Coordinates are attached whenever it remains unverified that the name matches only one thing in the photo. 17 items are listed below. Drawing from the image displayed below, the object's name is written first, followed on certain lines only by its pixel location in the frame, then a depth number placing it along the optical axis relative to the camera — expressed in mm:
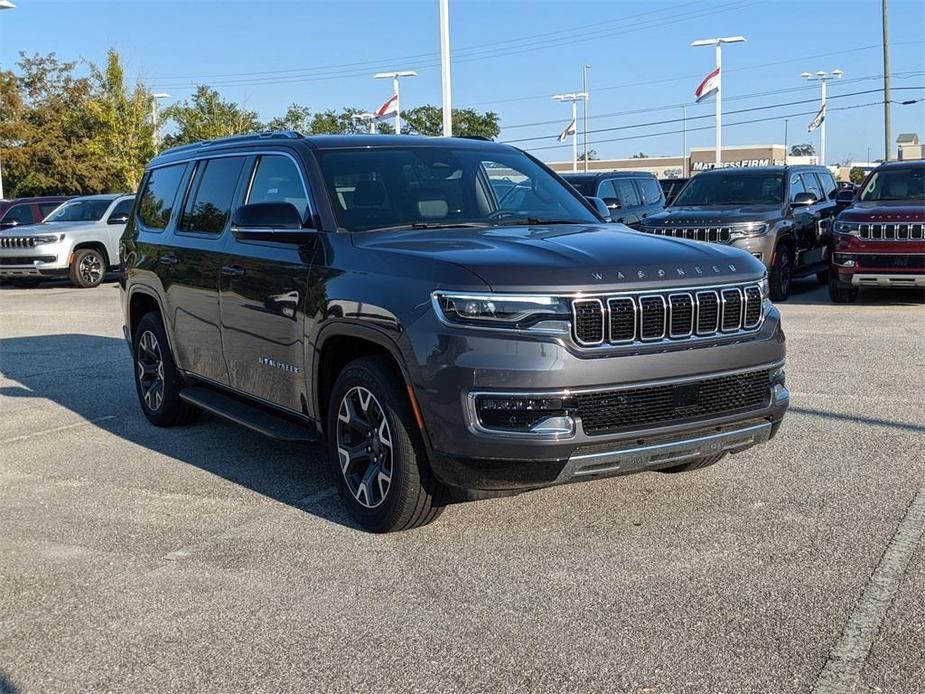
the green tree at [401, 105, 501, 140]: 67688
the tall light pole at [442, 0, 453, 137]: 23897
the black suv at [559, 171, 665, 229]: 17188
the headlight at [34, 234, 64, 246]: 20750
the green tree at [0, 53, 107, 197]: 44594
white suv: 20688
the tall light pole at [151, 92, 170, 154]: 36062
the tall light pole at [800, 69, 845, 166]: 63881
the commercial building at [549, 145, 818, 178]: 104688
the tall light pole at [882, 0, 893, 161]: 32125
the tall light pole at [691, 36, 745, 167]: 42375
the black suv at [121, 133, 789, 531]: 4469
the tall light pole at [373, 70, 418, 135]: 38406
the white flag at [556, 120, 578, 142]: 60000
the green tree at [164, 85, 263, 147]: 39219
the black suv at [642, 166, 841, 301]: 14461
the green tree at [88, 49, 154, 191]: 34812
